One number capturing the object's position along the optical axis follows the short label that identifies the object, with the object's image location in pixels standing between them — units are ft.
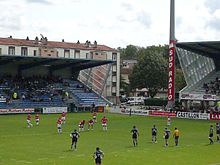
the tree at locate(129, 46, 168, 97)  381.19
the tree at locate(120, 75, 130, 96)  444.55
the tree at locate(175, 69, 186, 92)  394.93
